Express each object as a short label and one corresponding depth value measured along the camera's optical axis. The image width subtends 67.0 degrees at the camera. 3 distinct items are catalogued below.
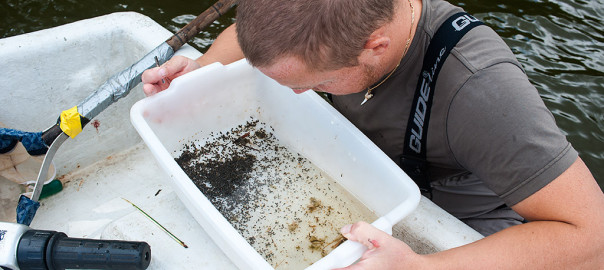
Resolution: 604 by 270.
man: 0.96
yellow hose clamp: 1.45
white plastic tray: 1.12
